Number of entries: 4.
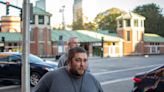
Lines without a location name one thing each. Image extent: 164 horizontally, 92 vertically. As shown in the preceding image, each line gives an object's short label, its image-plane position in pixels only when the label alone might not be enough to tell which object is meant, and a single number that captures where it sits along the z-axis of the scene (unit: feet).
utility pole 29.22
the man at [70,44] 22.15
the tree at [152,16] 329.72
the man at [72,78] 10.92
